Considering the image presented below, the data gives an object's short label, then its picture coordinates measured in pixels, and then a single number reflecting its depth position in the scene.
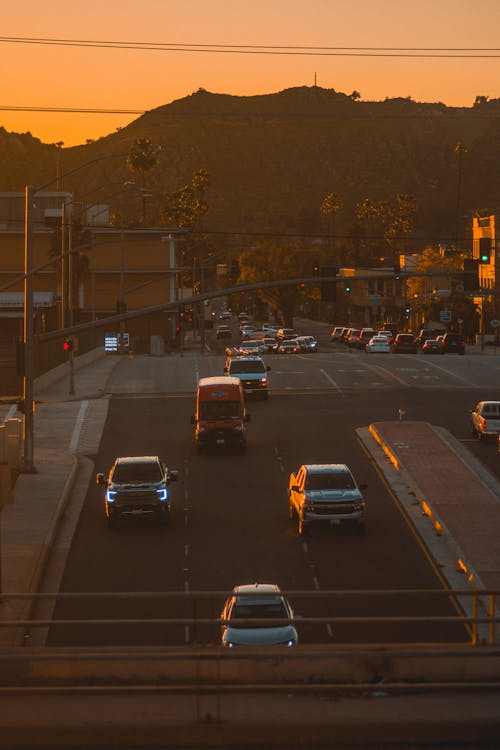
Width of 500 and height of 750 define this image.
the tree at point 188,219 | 183.38
